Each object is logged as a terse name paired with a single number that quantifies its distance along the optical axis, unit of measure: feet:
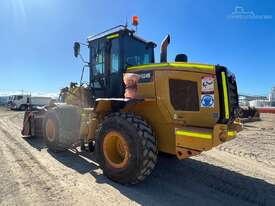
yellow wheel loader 10.83
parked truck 94.43
